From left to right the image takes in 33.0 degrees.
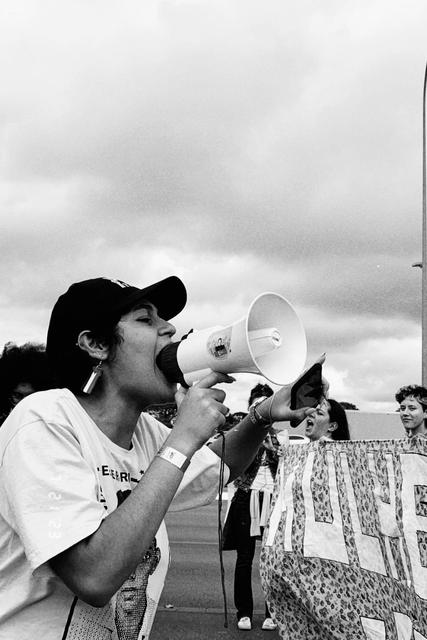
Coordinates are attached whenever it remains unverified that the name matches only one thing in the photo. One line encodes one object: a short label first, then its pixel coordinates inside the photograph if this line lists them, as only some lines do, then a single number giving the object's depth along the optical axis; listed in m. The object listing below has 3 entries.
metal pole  10.08
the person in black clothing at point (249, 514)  5.82
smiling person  7.06
